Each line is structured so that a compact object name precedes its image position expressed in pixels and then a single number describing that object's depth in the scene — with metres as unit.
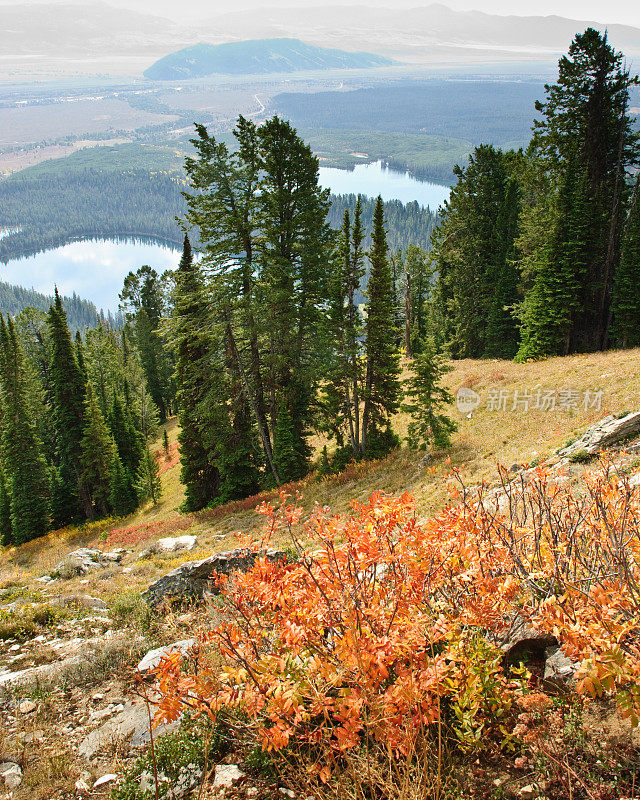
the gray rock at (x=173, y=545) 17.27
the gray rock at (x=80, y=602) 9.90
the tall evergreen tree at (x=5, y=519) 39.25
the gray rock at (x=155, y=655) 6.30
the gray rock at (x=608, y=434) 11.18
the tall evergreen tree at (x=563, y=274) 28.47
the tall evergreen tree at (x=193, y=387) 20.47
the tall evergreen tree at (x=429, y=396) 18.62
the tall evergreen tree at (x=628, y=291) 26.61
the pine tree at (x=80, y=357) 38.28
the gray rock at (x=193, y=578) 9.44
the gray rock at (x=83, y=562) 14.96
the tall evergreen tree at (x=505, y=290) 36.06
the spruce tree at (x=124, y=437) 42.62
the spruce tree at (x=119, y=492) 37.59
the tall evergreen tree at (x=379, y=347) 20.97
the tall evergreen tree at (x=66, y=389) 37.25
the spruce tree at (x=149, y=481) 37.75
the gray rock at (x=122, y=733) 4.96
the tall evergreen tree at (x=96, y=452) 36.09
